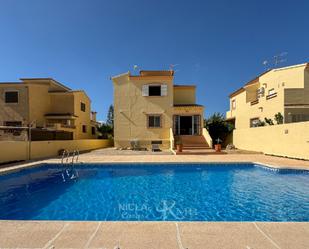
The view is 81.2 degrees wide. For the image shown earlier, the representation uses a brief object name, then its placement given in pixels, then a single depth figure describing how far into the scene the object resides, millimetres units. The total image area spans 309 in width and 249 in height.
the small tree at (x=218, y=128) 23422
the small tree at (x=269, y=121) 18084
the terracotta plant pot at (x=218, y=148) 15977
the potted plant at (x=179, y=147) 16042
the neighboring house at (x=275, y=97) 17375
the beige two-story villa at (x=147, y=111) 20438
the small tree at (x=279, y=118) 17125
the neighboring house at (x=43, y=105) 22094
